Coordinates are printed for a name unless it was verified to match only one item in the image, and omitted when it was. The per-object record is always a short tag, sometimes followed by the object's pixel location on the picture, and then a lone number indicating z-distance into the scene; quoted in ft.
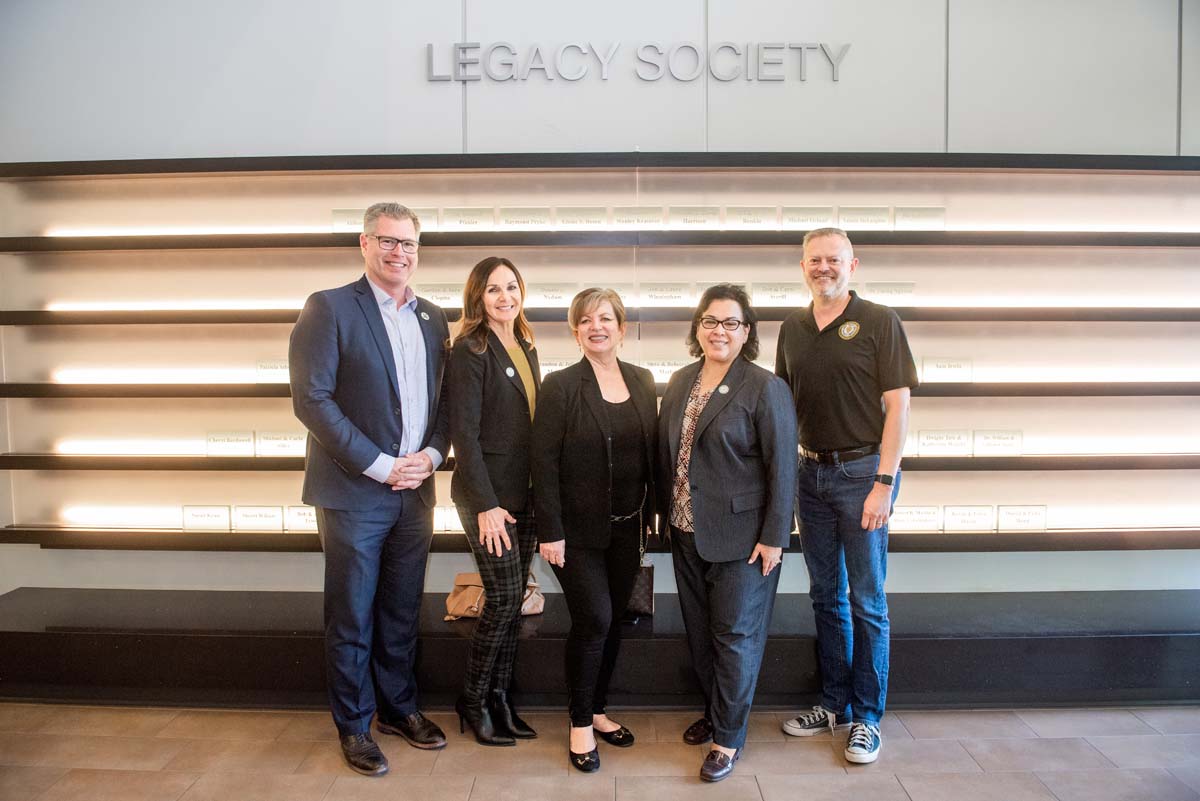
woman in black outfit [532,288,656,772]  6.93
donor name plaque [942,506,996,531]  9.77
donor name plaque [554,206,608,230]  9.93
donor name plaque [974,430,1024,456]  9.83
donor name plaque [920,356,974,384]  9.94
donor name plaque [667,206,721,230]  9.98
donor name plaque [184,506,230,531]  10.00
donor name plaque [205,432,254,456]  9.98
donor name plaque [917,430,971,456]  9.80
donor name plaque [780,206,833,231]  9.84
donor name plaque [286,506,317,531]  9.91
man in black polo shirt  7.42
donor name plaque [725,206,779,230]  9.90
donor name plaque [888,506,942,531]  9.82
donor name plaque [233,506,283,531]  9.93
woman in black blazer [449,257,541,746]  7.24
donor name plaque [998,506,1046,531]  9.82
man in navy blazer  7.19
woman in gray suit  6.95
